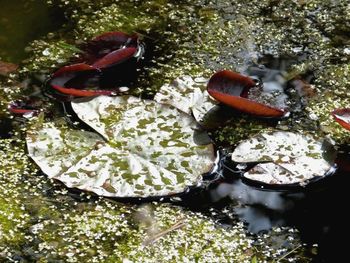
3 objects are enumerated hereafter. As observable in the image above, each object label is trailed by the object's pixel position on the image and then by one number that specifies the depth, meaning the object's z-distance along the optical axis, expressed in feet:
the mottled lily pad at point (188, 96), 8.50
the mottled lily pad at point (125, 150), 8.21
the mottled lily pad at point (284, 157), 8.27
